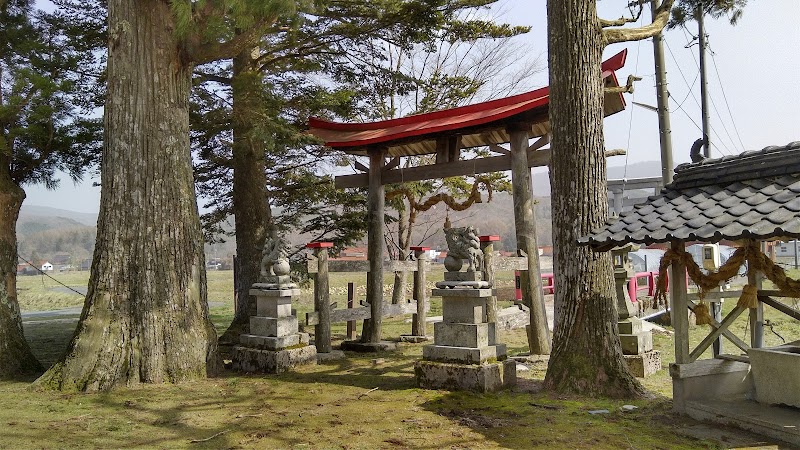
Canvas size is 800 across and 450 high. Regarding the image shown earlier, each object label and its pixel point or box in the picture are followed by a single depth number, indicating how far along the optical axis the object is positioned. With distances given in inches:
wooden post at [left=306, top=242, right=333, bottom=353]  354.6
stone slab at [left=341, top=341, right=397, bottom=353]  387.9
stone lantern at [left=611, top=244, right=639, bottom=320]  299.3
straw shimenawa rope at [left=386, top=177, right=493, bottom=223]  424.8
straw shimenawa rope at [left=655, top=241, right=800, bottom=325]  198.7
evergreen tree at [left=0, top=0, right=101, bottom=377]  303.6
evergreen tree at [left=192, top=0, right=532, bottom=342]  390.3
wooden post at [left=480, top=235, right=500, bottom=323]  288.0
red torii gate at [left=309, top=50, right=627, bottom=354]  334.6
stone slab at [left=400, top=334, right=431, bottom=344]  425.1
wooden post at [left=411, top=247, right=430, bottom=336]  411.8
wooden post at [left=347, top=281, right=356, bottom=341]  423.5
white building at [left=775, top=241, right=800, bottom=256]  1060.5
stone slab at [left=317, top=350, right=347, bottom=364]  349.4
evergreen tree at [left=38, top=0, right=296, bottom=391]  269.4
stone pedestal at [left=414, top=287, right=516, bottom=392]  252.1
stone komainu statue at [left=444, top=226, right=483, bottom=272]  266.3
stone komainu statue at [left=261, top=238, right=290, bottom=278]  320.2
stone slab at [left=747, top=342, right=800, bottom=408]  193.6
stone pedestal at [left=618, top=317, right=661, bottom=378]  292.2
